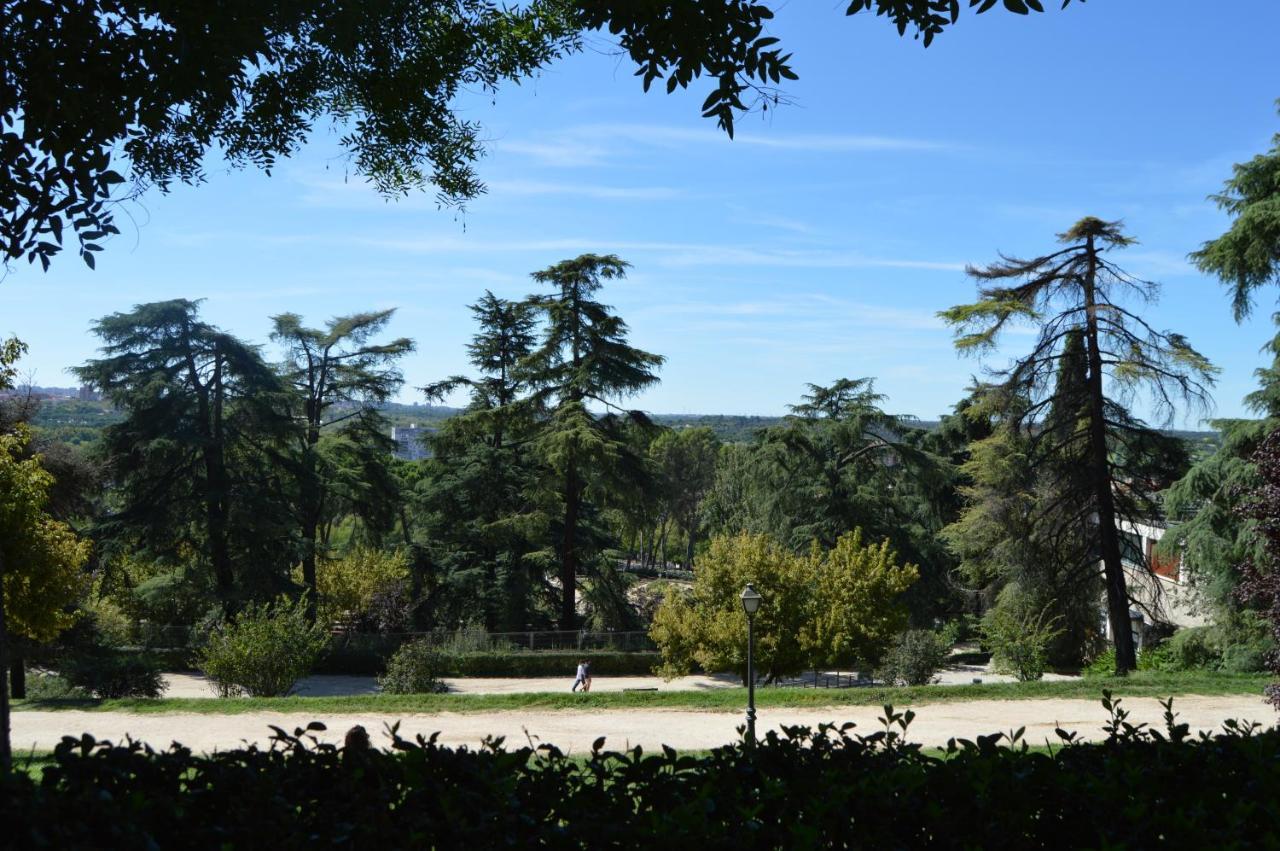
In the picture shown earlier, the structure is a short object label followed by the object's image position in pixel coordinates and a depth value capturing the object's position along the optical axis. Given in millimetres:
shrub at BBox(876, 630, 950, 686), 21203
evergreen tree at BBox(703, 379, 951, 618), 33750
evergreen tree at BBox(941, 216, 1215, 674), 20891
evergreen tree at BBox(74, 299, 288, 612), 28078
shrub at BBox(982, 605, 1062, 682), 20906
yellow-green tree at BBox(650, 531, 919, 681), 22094
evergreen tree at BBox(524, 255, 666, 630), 30375
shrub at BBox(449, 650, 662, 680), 27500
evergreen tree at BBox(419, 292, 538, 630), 31844
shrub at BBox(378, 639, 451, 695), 21000
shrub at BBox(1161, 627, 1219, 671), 20625
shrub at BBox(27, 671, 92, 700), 19036
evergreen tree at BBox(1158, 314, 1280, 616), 18172
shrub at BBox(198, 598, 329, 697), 19312
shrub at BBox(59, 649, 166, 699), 19422
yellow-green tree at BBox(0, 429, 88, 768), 14719
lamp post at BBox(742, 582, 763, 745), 14938
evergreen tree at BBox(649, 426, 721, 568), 72750
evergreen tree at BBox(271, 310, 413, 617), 33344
